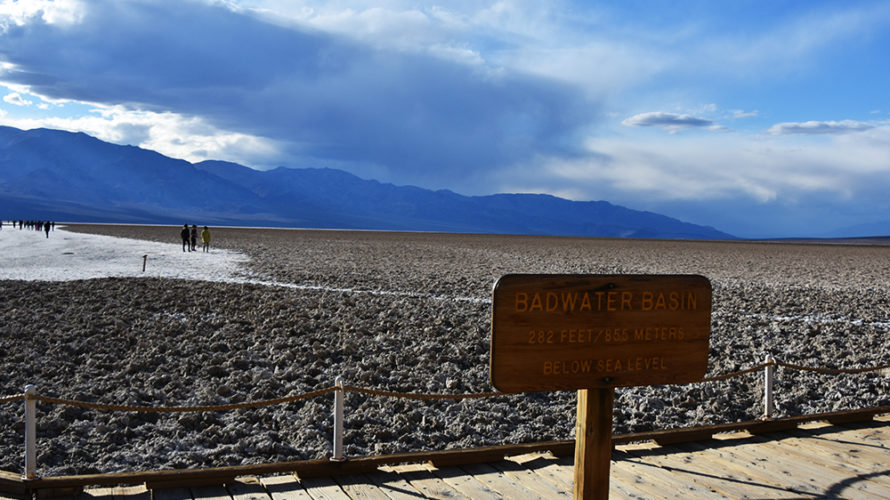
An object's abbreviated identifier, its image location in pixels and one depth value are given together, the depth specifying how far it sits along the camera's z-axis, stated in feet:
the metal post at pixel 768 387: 24.95
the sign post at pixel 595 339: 12.46
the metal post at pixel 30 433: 17.04
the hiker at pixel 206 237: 135.24
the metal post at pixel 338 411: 19.40
